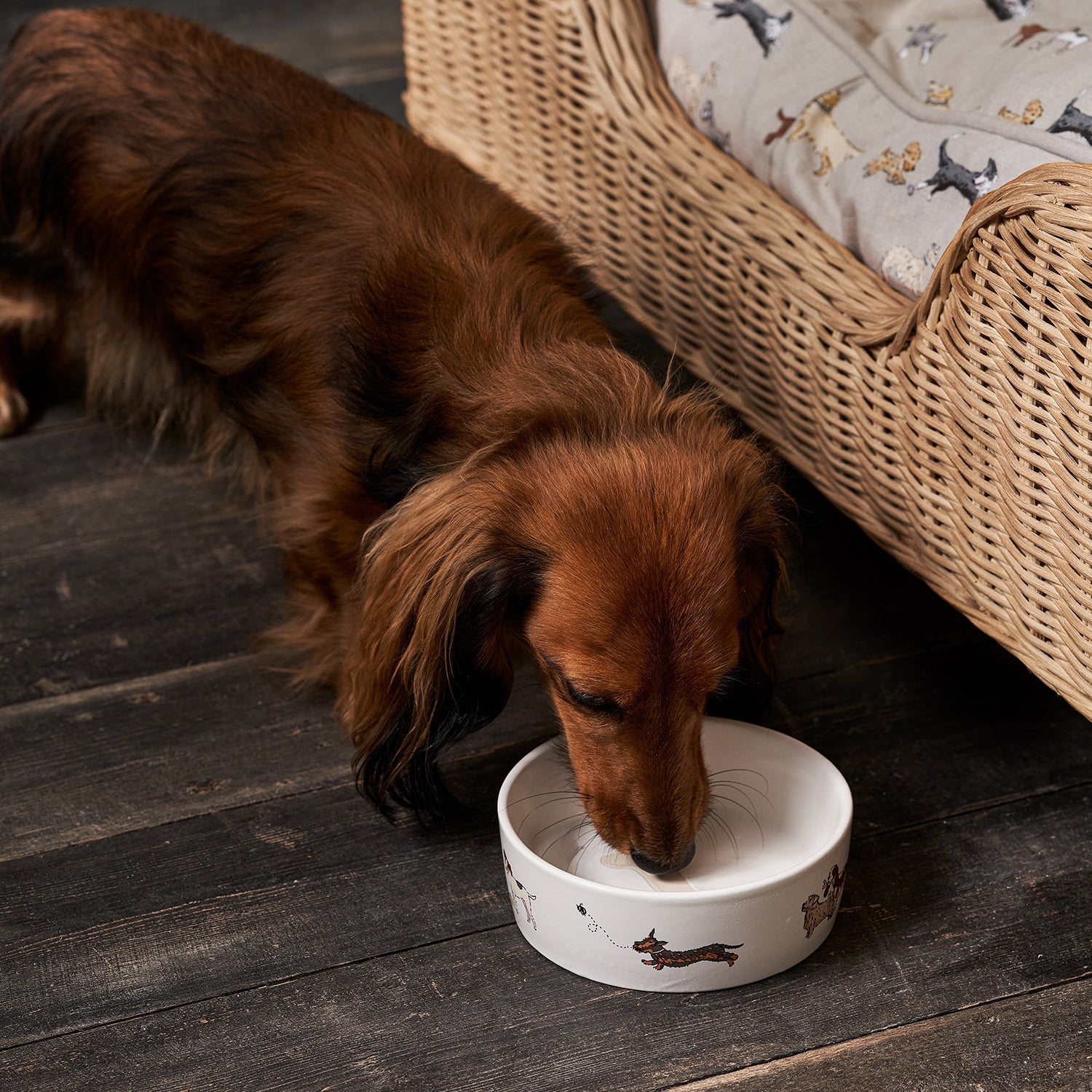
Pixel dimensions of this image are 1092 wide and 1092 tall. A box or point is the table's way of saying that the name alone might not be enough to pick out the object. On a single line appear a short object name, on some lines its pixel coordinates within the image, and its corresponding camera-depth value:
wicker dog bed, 1.44
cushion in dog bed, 1.55
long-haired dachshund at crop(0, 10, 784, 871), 1.43
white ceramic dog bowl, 1.42
